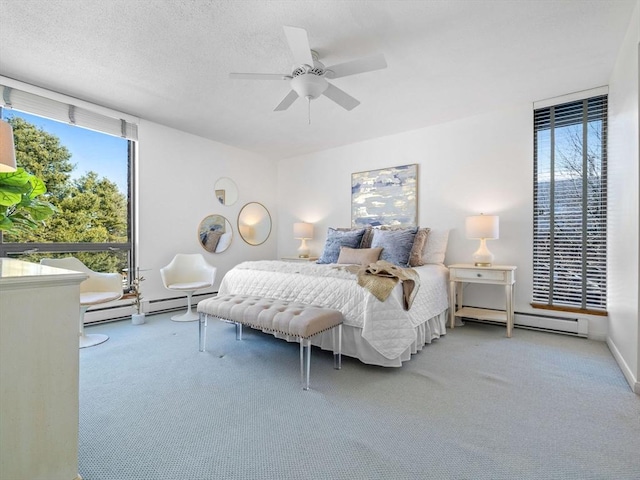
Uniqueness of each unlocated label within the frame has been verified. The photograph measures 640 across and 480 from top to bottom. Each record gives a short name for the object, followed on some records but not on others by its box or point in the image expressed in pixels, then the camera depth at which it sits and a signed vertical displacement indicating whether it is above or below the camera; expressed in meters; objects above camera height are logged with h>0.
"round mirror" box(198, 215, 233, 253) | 4.90 +0.04
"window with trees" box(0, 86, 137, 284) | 3.30 +0.70
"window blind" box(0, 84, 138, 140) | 3.16 +1.36
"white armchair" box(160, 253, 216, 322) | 4.01 -0.52
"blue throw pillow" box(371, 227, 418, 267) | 3.64 -0.09
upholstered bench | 2.19 -0.61
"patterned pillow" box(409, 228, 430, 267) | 3.81 -0.15
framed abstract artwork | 4.49 +0.59
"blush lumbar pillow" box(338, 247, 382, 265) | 3.64 -0.23
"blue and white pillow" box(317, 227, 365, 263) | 4.12 -0.09
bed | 2.46 -0.57
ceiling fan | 2.17 +1.27
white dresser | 1.08 -0.50
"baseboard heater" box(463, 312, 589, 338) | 3.29 -0.95
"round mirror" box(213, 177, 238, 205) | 5.11 +0.74
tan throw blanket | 2.48 -0.36
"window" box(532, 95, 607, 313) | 3.27 +0.33
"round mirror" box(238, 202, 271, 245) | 5.52 +0.23
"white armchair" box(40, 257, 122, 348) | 3.12 -0.58
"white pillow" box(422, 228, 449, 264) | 4.03 -0.15
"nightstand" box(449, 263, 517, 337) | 3.33 -0.49
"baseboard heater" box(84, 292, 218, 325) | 3.76 -0.96
